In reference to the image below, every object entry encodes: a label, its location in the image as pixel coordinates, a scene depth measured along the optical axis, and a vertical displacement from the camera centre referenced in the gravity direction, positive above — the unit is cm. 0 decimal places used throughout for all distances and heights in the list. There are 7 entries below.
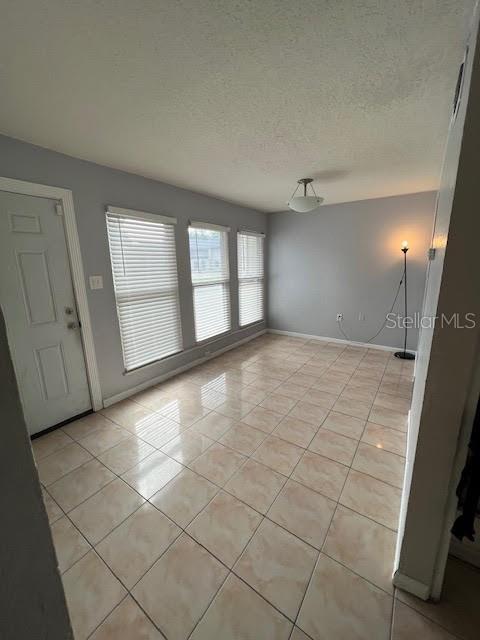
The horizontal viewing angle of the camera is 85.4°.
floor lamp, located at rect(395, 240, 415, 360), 382 -114
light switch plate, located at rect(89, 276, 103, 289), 251 -13
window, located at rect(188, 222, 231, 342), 362 -19
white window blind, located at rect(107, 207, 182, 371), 272 -18
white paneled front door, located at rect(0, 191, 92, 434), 202 -33
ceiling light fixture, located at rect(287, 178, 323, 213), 267 +62
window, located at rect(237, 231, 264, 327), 454 -21
